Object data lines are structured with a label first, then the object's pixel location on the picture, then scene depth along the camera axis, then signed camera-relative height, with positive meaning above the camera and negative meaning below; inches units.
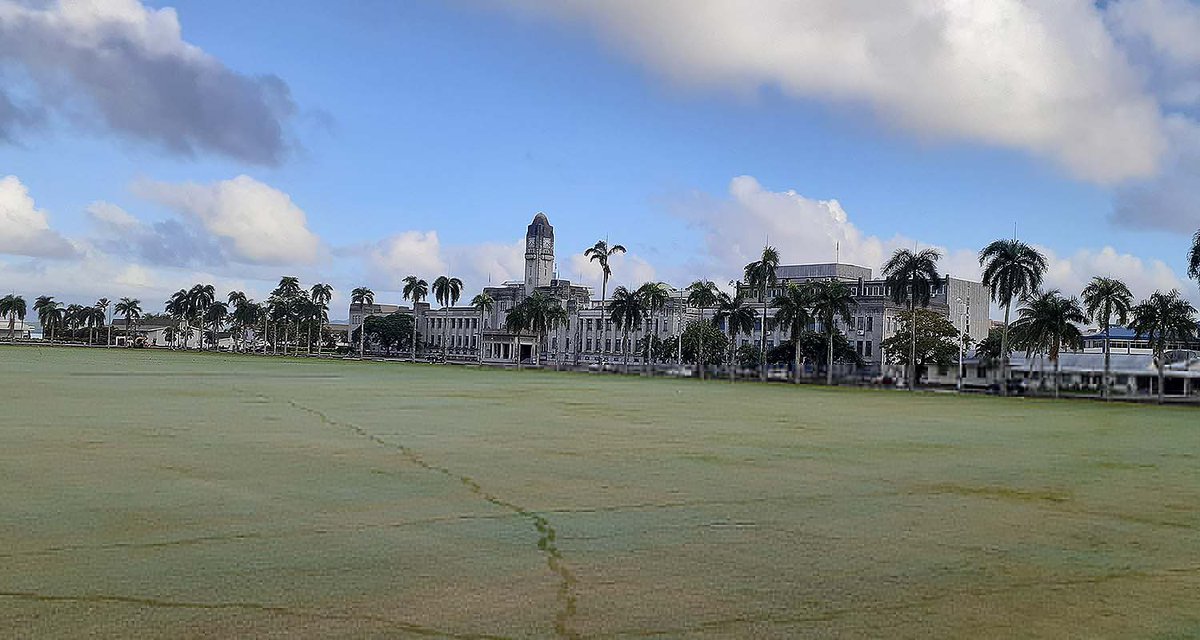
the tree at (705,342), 4579.2 +82.5
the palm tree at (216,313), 7573.8 +247.0
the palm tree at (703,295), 4146.2 +272.7
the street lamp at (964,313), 4859.3 +274.2
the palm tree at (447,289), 6028.5 +386.0
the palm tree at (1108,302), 2628.0 +187.2
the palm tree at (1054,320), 2770.7 +142.3
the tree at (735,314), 3996.1 +192.2
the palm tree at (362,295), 7062.0 +391.5
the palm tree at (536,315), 5078.7 +205.1
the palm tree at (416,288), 6225.4 +399.0
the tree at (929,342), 3727.9 +90.5
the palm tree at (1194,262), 2156.7 +246.1
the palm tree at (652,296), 4490.7 +285.0
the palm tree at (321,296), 6879.9 +367.0
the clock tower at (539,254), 7465.6 +773.7
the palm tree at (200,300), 7608.3 +349.2
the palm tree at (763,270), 3762.3 +351.2
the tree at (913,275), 3093.0 +286.5
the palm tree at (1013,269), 2721.5 +276.7
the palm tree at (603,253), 4416.8 +467.8
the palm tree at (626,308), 4598.9 +231.4
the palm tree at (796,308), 3580.2 +196.8
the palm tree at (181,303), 7736.2 +325.1
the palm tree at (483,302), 6003.9 +311.2
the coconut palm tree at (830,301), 3516.2 +222.5
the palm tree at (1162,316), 2593.5 +151.3
